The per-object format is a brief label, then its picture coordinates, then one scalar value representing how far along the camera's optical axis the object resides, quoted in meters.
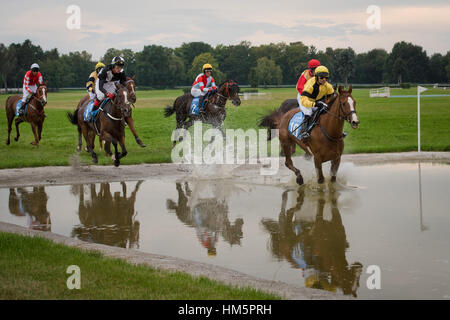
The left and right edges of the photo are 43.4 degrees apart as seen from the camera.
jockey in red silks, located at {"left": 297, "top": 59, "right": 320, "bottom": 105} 14.71
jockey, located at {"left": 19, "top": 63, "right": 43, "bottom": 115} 20.75
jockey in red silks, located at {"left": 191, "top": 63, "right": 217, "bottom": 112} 19.44
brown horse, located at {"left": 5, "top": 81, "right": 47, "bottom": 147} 20.66
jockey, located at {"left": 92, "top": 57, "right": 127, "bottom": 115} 15.06
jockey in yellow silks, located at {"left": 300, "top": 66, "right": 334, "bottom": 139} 12.51
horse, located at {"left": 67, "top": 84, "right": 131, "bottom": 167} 14.66
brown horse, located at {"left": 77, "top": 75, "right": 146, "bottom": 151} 14.62
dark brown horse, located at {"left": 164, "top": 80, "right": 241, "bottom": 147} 18.81
